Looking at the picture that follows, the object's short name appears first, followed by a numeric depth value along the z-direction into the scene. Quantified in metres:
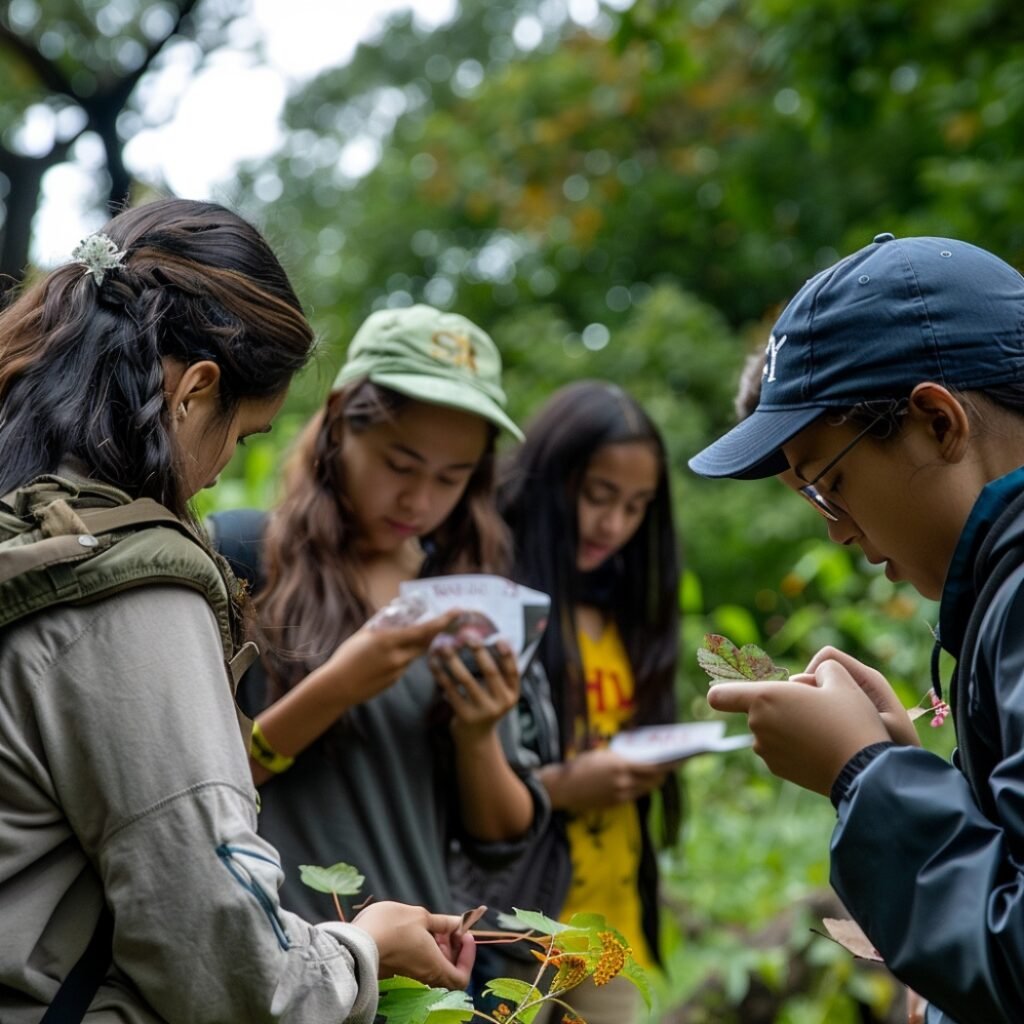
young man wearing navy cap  1.32
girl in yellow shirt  3.19
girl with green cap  2.41
